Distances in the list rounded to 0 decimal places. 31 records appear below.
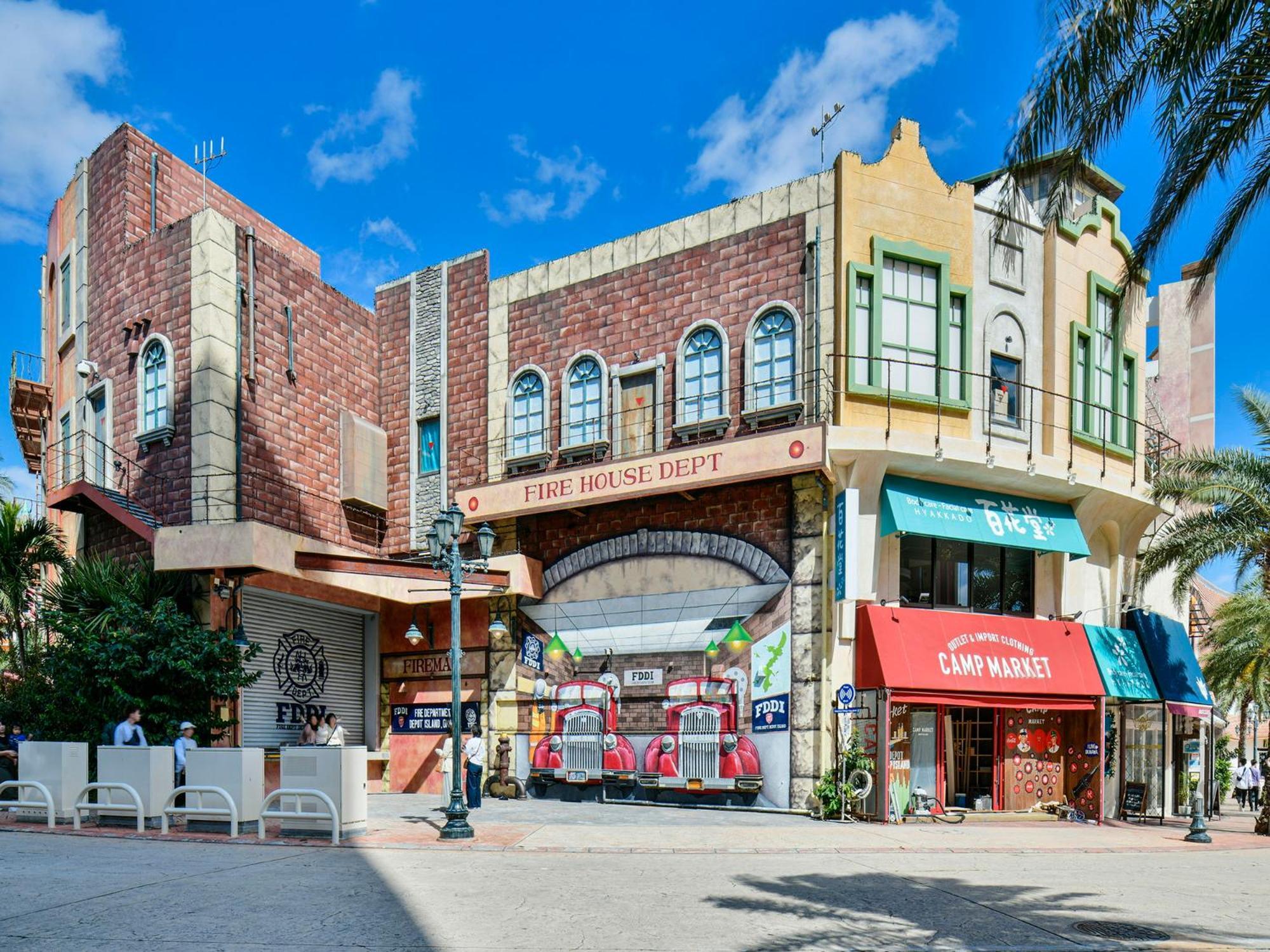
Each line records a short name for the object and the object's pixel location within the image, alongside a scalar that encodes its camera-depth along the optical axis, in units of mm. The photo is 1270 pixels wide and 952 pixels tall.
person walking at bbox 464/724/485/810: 18094
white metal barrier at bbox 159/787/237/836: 13930
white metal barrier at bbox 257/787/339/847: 13531
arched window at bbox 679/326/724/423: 20312
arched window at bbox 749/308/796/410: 19391
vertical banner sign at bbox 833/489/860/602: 18141
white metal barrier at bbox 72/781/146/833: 14477
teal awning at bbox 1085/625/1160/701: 20469
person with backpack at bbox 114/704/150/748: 16328
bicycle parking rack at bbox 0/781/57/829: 14891
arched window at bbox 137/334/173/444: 21547
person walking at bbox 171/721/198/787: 16297
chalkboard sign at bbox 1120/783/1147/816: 20219
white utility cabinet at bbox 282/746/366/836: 13969
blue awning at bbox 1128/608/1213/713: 21828
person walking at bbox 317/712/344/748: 19609
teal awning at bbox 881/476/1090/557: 18703
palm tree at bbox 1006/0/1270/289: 9266
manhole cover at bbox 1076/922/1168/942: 8469
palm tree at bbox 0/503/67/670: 22281
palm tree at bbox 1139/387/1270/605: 20312
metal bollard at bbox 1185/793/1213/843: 16938
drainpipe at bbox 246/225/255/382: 21734
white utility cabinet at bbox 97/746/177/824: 14969
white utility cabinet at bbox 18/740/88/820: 15250
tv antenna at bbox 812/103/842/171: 20847
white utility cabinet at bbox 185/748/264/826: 14305
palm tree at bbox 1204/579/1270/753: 23844
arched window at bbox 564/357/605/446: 21844
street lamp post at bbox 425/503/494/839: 14352
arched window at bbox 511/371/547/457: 22641
